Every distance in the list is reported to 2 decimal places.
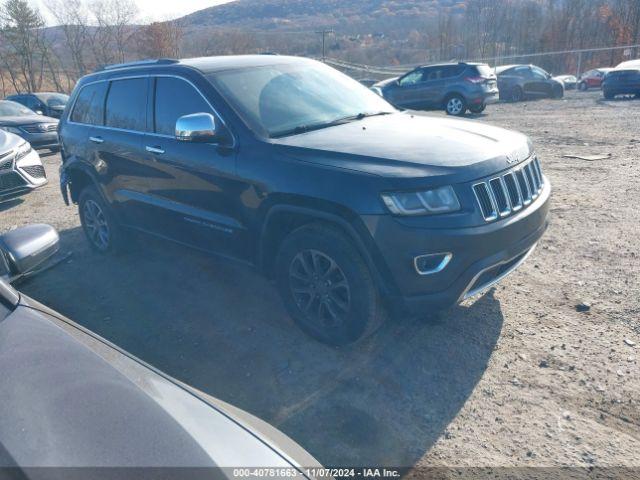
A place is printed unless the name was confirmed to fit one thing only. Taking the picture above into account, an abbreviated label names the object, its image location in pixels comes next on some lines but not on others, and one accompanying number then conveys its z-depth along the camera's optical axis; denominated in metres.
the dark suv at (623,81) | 17.77
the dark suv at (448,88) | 15.51
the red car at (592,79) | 24.55
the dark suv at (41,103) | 17.12
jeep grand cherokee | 2.94
